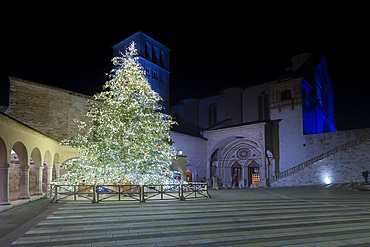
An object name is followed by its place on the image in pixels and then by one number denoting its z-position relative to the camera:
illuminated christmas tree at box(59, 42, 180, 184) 14.12
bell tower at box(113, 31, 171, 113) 41.59
